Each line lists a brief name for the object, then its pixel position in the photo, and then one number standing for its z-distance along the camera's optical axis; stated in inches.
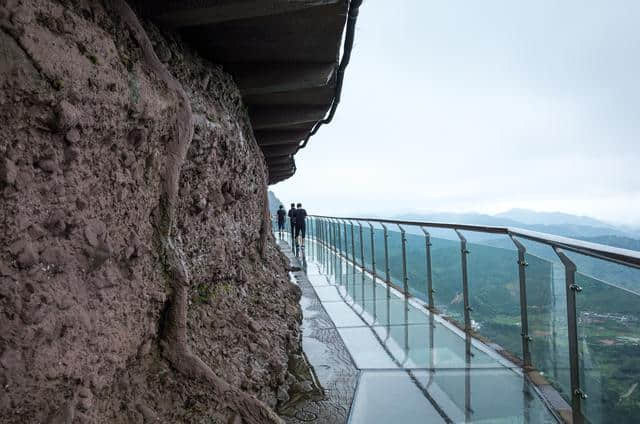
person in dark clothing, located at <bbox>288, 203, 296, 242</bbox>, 497.7
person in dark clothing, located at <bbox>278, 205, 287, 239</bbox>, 709.3
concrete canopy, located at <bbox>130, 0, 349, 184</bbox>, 86.0
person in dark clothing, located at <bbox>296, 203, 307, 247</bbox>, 473.7
